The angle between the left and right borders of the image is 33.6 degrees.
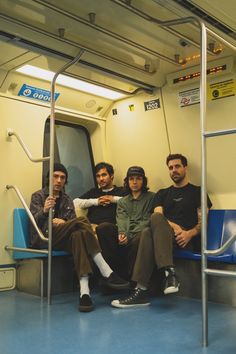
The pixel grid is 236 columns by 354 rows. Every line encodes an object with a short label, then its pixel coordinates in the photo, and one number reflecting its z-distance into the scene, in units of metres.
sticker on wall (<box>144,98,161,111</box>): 4.54
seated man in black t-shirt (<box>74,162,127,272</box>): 4.45
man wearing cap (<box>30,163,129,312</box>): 3.39
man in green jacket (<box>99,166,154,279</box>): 3.84
